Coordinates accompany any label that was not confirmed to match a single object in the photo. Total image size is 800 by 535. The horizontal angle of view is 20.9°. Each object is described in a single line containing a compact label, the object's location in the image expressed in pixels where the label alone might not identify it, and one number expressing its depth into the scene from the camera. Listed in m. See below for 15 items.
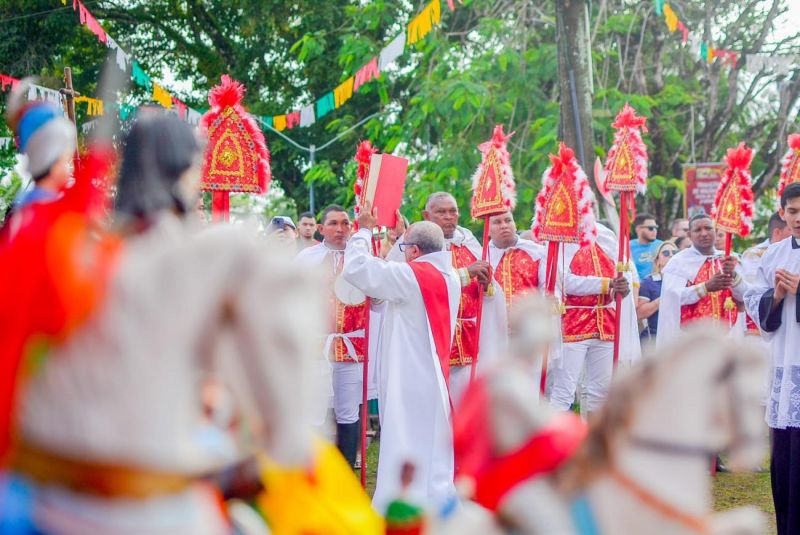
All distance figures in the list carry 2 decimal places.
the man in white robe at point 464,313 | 16.39
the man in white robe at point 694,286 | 17.08
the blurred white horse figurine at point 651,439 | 4.48
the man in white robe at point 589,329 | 17.66
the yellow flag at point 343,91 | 26.64
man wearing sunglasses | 21.84
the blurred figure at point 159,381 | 3.77
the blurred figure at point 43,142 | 5.89
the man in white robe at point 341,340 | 16.05
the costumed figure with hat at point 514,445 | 4.42
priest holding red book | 13.70
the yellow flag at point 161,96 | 26.11
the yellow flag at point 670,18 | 24.20
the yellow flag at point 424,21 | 22.51
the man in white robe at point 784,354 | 11.25
